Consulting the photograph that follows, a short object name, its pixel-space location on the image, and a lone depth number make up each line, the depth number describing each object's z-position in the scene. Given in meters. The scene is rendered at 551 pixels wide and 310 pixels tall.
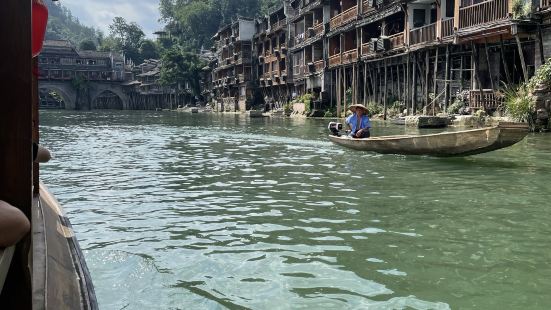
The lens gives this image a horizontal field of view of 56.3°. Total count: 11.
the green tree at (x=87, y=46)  100.31
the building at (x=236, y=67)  62.88
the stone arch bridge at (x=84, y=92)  84.00
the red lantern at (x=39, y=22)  2.85
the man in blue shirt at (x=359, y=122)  14.49
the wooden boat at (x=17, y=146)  1.60
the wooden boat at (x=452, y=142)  10.14
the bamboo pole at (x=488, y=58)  20.78
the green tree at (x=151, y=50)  108.56
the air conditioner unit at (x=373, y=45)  29.21
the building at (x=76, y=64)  83.81
